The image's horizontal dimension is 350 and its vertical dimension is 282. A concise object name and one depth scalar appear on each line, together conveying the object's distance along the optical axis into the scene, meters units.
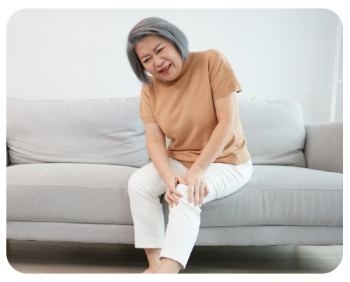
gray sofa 1.46
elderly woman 1.32
